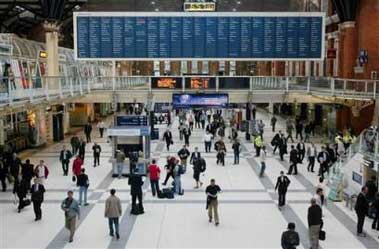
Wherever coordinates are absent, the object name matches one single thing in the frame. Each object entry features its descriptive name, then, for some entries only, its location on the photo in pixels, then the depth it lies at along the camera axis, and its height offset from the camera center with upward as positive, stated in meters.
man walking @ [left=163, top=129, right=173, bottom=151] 28.72 -3.63
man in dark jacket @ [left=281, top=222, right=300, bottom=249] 9.96 -3.11
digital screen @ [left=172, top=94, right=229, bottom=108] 30.44 -1.69
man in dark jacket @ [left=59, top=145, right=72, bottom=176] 21.55 -3.54
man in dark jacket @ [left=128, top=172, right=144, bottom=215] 15.05 -3.35
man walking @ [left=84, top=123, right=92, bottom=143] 32.25 -3.57
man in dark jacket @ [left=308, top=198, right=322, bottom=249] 11.75 -3.33
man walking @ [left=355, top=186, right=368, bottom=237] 13.27 -3.46
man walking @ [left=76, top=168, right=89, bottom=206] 15.97 -3.41
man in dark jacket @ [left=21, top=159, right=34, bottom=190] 17.29 -3.24
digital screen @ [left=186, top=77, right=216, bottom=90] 30.69 -0.73
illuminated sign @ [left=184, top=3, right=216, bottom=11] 32.97 +3.87
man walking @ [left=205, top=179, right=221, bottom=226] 14.16 -3.46
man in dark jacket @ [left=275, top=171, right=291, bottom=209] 16.02 -3.50
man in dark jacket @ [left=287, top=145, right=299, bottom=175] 21.49 -3.61
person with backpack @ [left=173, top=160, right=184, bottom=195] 17.92 -3.59
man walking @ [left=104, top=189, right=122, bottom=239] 12.87 -3.29
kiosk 21.05 -2.92
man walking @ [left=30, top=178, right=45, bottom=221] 14.44 -3.38
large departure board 31.77 +2.01
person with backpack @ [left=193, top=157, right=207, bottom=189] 19.18 -3.47
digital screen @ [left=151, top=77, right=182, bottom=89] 30.67 -0.73
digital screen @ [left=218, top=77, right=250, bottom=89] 30.95 -0.74
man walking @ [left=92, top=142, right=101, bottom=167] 23.83 -3.67
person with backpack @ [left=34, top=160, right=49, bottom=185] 17.27 -3.31
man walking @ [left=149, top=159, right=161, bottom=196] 17.27 -3.43
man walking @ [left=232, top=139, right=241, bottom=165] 24.41 -3.64
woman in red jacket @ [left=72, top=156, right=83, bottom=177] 18.39 -3.30
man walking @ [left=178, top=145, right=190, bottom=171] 21.21 -3.33
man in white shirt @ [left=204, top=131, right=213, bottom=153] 28.06 -3.73
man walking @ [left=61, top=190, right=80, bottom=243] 12.59 -3.30
